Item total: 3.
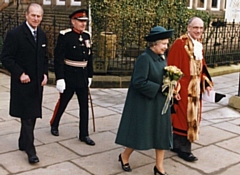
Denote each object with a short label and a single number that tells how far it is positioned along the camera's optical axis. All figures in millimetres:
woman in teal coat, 4129
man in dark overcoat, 4406
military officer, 5129
